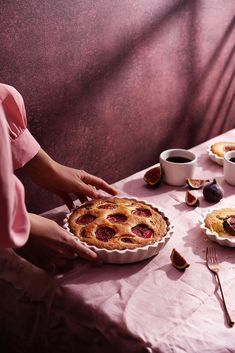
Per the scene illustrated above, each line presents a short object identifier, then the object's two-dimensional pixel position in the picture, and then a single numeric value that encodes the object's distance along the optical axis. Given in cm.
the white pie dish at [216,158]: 263
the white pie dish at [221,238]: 185
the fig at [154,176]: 238
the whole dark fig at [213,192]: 222
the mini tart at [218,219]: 193
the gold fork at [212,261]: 173
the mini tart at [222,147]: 269
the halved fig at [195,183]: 236
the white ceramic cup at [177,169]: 236
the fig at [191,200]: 219
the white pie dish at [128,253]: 171
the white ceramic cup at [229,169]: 238
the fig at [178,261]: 173
